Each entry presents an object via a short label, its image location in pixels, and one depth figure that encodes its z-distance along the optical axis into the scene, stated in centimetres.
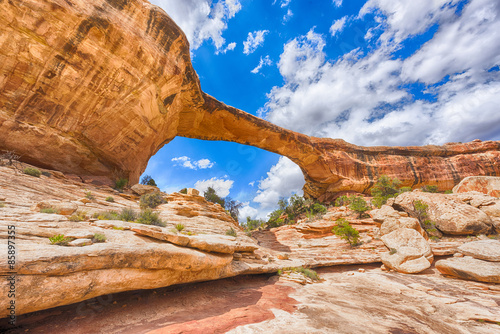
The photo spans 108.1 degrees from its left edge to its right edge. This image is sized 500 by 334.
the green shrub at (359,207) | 1853
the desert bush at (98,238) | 448
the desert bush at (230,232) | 1148
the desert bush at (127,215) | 794
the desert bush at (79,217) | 539
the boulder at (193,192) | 1475
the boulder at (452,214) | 1257
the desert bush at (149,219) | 798
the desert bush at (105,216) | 682
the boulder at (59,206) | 571
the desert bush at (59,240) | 395
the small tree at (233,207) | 2702
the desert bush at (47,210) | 549
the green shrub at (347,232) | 1388
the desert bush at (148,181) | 1899
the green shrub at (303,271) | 928
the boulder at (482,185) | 1669
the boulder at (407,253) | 991
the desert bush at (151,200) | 1101
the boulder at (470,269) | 788
